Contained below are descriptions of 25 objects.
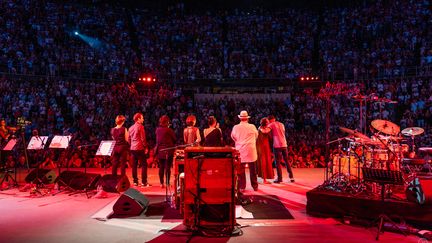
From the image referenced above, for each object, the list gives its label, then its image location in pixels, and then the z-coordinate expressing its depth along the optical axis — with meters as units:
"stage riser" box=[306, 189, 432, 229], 5.53
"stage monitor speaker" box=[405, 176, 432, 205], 5.45
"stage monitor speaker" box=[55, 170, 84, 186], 8.22
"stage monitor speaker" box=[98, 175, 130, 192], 7.75
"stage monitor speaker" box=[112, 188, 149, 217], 6.14
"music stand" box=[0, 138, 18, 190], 8.55
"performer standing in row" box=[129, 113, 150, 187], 8.80
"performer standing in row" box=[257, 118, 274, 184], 8.73
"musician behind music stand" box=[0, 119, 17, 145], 8.96
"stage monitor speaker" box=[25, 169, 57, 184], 8.35
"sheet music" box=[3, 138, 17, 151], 8.54
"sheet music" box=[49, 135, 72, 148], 8.27
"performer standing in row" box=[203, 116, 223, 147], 6.70
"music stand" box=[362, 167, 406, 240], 5.29
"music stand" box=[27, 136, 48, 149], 8.48
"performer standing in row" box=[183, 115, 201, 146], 8.09
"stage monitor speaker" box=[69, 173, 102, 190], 7.96
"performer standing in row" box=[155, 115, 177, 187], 8.32
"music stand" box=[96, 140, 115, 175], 7.97
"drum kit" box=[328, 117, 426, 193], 6.82
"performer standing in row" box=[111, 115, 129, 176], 8.52
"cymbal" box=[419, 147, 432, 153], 7.74
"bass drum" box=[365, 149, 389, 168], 7.03
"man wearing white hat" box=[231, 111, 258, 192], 7.77
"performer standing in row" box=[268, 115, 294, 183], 9.26
